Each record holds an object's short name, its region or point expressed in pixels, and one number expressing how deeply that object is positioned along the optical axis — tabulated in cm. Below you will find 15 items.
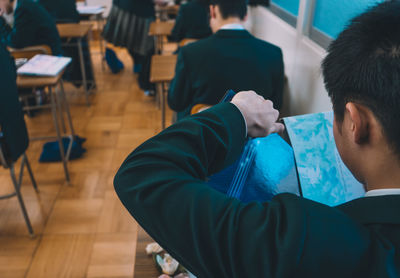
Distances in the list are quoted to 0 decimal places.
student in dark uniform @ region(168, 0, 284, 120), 159
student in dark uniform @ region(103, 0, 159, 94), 361
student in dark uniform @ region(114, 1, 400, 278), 37
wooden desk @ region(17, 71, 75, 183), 198
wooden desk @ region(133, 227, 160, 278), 94
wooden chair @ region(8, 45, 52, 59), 233
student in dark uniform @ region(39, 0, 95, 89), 346
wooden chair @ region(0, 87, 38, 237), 159
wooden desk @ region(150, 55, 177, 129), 220
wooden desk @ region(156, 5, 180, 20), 473
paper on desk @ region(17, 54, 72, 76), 203
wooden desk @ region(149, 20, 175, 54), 316
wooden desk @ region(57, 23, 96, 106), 307
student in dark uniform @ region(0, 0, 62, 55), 265
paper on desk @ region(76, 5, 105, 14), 403
